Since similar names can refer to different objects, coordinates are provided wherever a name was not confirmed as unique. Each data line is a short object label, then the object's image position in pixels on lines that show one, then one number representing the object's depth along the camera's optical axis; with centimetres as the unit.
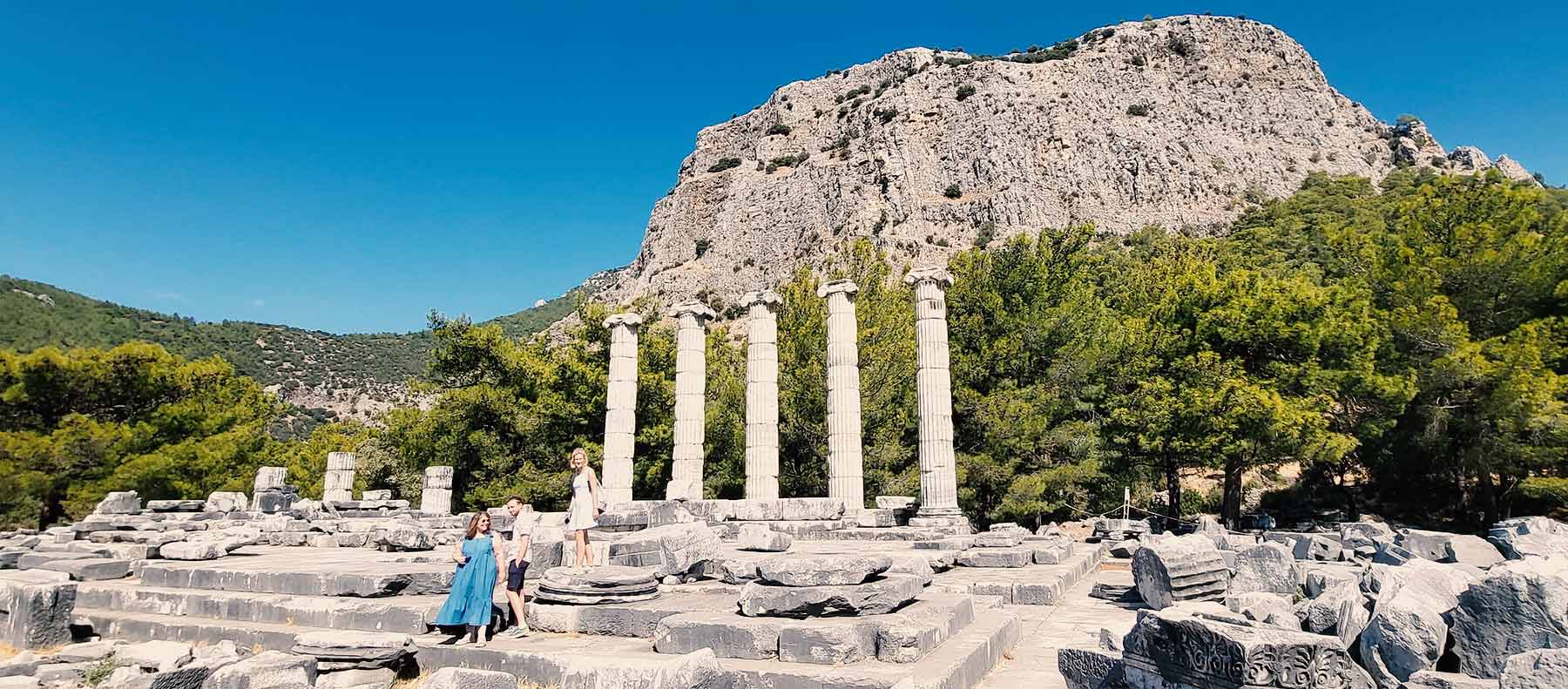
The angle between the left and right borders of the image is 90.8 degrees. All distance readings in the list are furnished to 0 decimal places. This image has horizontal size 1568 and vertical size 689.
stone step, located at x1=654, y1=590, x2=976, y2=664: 624
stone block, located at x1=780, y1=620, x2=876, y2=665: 625
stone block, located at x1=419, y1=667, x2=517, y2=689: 555
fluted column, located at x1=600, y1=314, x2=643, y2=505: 2183
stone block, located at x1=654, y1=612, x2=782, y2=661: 660
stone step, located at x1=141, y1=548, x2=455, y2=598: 950
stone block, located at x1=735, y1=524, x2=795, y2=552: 1173
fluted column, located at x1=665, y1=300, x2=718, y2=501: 2194
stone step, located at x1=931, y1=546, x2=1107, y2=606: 1009
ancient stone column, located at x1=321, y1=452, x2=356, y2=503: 2738
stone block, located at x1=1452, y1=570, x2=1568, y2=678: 503
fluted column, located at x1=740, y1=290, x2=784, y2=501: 2120
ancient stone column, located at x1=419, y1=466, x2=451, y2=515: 2420
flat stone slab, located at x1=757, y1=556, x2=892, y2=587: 717
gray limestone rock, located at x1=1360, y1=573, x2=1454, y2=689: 509
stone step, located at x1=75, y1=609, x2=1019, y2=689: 572
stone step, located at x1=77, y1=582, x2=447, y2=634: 859
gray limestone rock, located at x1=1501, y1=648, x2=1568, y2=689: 406
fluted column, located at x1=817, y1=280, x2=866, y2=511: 1991
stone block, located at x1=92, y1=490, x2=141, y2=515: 2198
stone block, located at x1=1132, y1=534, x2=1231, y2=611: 861
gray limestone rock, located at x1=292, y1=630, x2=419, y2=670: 683
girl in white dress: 967
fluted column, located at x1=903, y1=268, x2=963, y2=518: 1878
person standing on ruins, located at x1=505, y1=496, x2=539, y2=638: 798
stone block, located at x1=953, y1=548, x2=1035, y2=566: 1257
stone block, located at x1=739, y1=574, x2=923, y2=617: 693
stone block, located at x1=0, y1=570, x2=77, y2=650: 910
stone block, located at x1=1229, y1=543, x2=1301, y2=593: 909
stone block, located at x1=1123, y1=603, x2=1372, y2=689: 446
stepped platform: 621
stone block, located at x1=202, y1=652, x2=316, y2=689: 621
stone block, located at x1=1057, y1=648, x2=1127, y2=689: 535
